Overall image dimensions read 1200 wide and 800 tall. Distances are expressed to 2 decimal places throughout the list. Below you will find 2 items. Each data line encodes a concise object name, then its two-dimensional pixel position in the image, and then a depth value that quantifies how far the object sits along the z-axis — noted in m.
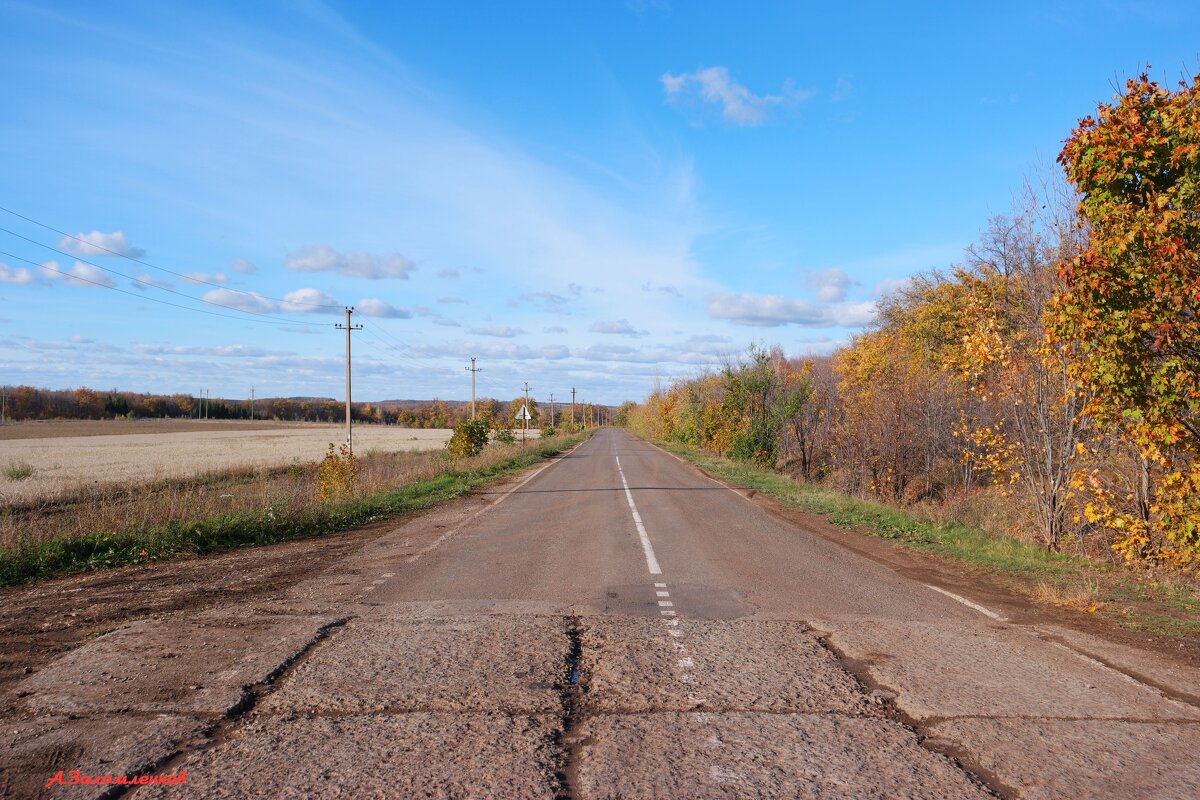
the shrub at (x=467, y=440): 35.66
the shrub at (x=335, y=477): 19.69
